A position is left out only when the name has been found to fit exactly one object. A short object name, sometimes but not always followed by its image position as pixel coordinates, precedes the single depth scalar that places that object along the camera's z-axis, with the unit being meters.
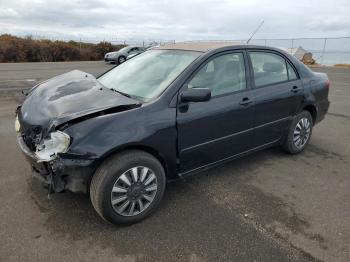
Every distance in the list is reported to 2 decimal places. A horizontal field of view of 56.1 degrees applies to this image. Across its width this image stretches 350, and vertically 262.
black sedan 2.80
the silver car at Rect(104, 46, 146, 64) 24.81
